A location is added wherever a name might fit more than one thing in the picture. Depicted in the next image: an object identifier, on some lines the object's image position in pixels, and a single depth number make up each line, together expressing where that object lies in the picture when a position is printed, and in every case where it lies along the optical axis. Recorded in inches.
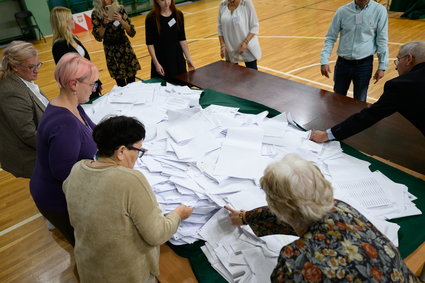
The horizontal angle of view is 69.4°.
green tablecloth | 48.8
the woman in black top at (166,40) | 116.5
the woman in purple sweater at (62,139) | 54.4
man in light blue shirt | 101.4
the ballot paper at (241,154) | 62.6
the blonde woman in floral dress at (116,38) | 129.2
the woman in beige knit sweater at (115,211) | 42.1
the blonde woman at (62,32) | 108.6
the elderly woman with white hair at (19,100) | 71.3
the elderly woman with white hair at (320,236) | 36.2
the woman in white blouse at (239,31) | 128.6
